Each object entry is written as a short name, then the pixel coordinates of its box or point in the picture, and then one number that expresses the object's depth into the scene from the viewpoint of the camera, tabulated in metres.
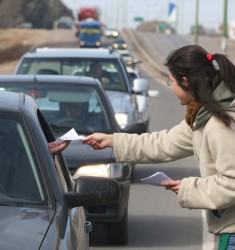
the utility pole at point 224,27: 56.28
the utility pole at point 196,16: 74.94
